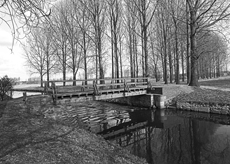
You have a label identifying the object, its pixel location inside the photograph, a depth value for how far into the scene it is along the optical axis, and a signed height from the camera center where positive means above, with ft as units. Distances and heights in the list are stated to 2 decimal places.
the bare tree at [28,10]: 10.48 +4.71
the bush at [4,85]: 53.68 -1.33
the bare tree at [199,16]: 53.52 +20.73
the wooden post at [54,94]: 36.68 -3.10
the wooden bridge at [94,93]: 37.87 -3.65
